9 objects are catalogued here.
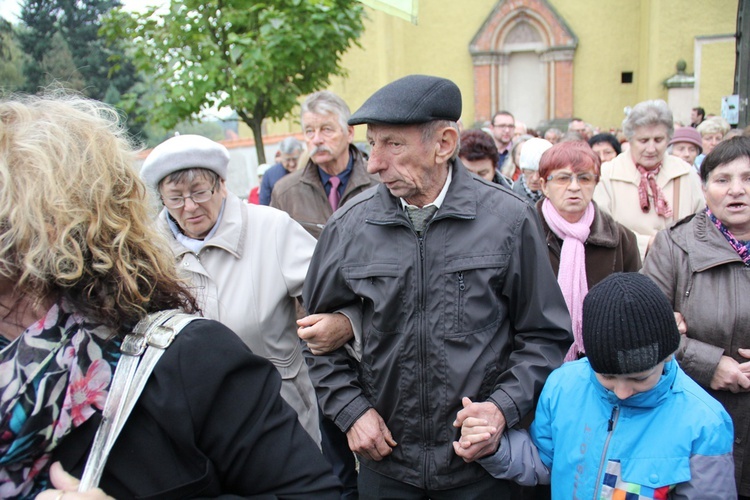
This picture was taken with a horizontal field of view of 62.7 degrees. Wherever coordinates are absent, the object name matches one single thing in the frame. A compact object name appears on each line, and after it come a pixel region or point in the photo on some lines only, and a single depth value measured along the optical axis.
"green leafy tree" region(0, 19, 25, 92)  6.27
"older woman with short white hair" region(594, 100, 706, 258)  3.57
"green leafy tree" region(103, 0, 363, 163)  7.15
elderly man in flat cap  2.04
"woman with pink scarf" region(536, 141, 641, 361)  2.82
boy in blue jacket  1.79
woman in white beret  2.42
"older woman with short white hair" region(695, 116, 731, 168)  7.12
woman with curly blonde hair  1.11
